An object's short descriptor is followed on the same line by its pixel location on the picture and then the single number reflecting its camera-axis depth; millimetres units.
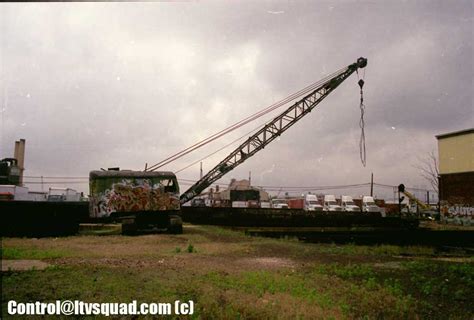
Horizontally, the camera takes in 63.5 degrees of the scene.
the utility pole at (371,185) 58881
